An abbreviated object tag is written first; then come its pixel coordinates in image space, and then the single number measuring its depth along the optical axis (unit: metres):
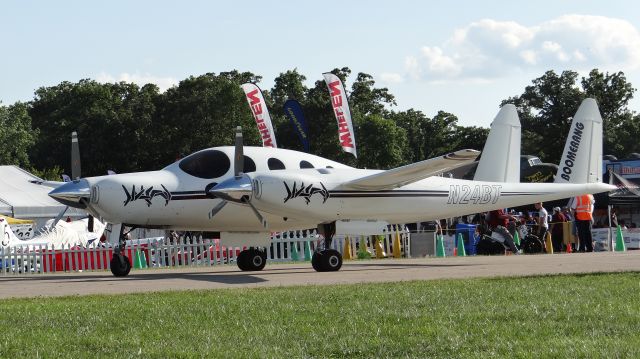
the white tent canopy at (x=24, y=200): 43.94
